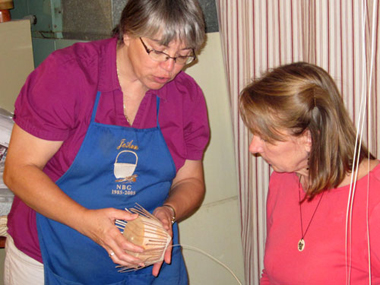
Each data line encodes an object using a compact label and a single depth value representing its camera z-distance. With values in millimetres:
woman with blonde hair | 1205
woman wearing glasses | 1217
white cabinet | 2258
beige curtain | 1447
